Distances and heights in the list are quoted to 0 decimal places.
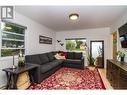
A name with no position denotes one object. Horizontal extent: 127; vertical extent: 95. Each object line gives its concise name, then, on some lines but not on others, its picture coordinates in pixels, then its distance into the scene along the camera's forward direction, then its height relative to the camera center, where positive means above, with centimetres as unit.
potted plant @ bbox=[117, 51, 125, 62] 247 -26
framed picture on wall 354 +42
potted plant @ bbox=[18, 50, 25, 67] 211 -40
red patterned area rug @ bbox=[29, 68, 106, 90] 215 -109
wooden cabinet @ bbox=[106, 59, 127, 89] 158 -69
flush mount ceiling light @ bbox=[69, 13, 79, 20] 253 +109
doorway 424 -18
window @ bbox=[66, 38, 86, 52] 446 +23
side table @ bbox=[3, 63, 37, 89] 174 -66
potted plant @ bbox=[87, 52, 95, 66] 427 -68
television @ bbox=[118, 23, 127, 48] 223 +38
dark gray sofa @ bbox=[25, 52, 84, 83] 234 -66
